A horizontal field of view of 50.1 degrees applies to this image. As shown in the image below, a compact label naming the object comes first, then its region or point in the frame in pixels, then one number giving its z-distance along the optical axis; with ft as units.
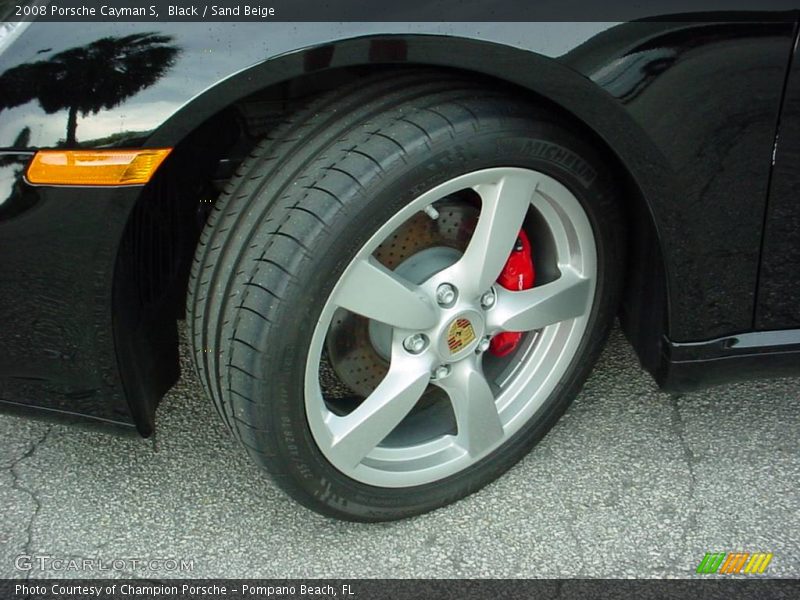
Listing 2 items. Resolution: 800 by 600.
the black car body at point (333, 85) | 4.82
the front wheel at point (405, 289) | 5.15
